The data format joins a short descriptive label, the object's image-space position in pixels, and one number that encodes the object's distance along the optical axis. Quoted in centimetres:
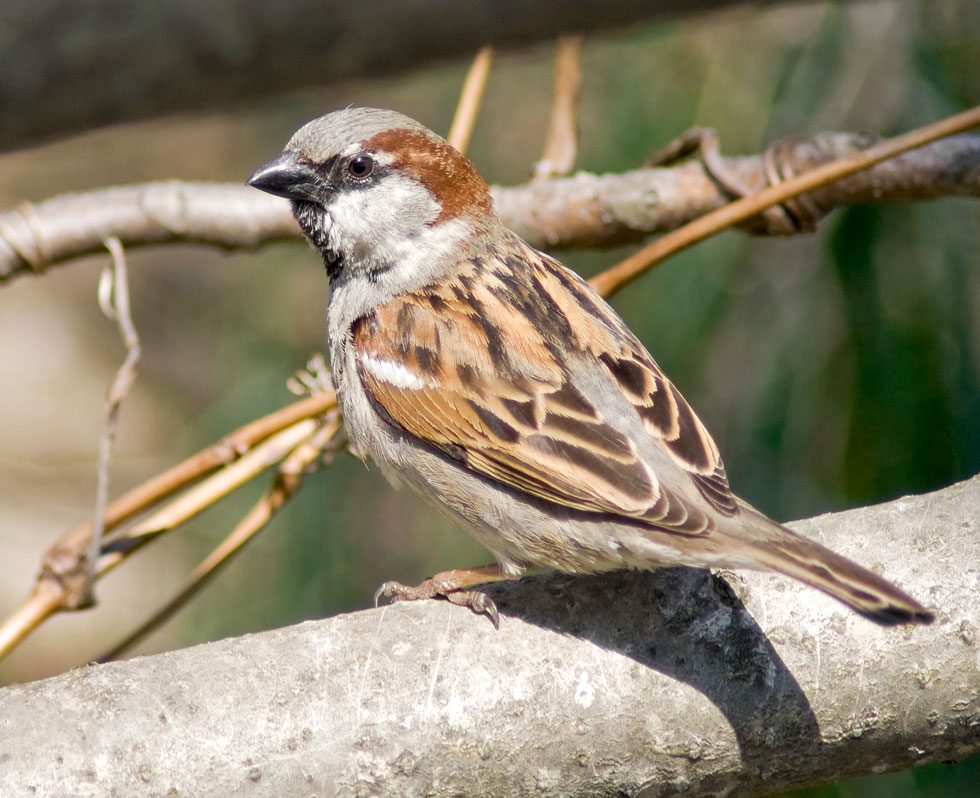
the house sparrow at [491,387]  447
